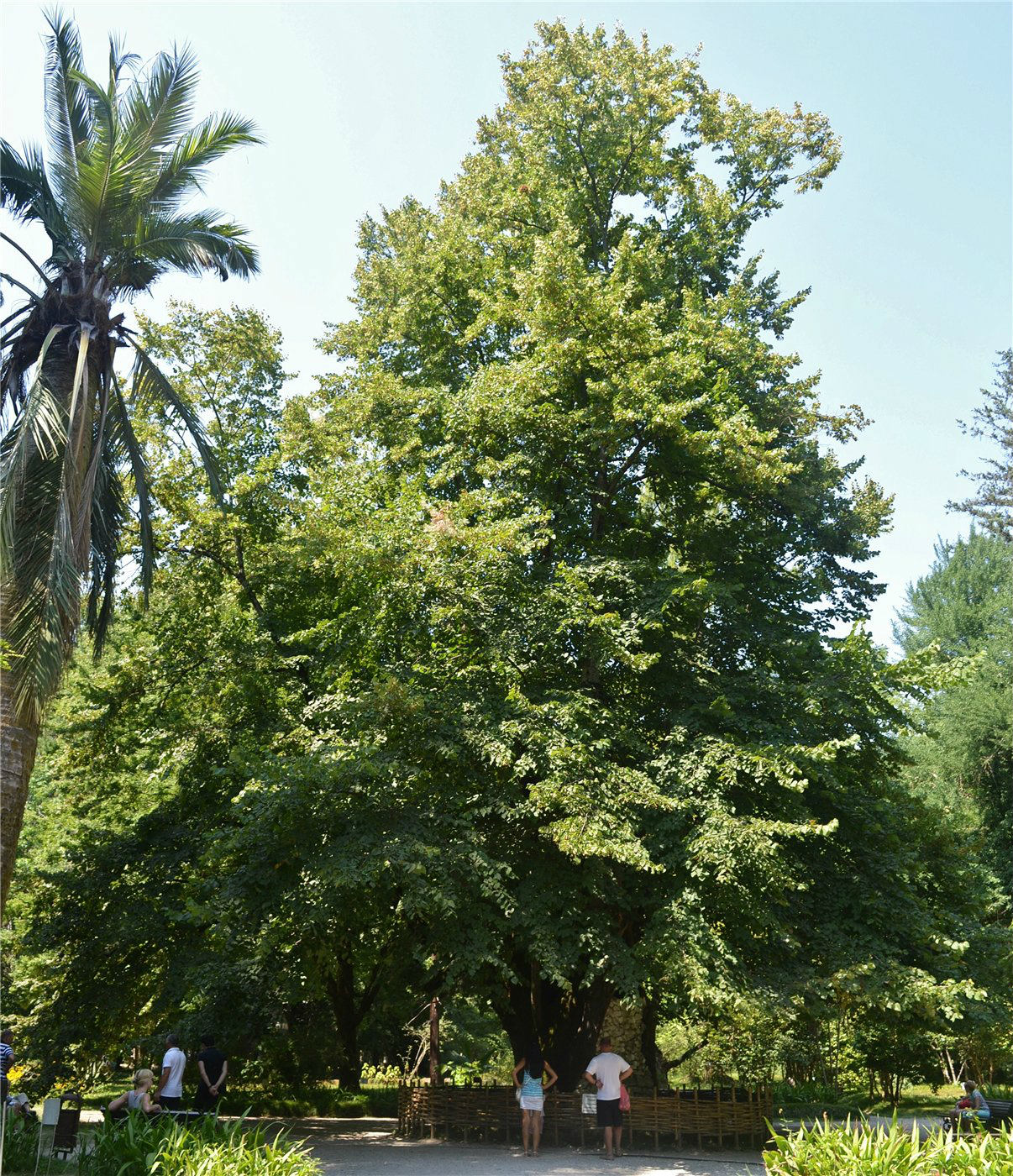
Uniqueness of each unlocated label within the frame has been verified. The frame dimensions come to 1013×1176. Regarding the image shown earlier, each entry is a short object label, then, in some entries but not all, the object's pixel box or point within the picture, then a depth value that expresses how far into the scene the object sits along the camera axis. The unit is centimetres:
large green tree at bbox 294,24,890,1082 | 1359
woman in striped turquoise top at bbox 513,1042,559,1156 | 1359
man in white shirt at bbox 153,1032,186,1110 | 1180
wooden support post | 1667
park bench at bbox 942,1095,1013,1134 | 1480
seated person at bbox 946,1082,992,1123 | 1387
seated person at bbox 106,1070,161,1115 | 1129
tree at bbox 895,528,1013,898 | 3028
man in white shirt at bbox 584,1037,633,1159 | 1290
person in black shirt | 1170
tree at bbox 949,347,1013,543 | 3759
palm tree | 1147
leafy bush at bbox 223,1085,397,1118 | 2005
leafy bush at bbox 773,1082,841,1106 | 2677
